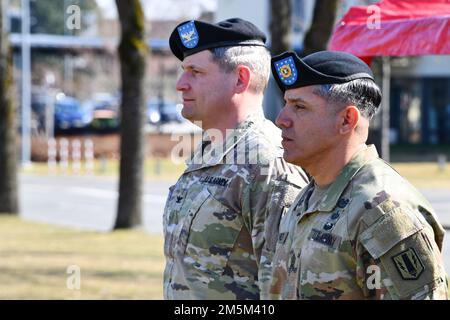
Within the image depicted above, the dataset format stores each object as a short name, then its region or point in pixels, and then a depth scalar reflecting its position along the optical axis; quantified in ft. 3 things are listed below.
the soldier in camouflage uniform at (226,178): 13.11
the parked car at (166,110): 158.84
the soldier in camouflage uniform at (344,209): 9.80
